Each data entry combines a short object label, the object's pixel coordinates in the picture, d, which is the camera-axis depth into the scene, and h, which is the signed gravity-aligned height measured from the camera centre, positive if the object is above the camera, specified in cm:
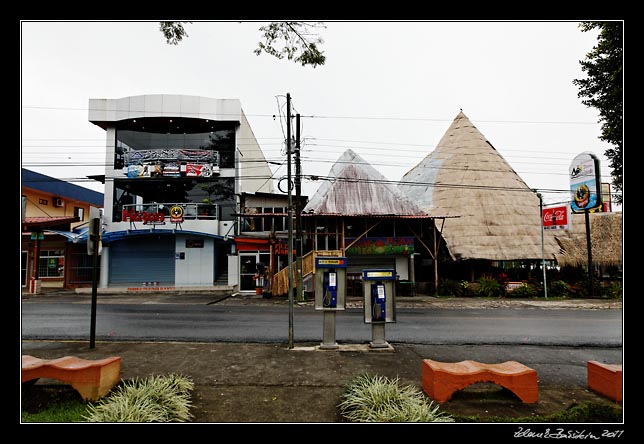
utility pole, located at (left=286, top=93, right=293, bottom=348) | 732 +117
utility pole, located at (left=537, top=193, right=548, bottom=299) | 1865 -251
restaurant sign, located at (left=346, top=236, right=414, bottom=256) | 1956 -37
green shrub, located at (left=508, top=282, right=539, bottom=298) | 1924 -293
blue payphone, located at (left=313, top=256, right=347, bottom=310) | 723 -94
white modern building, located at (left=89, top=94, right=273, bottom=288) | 2288 +365
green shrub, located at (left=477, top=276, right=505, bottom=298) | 1941 -278
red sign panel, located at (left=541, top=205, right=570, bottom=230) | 1903 +115
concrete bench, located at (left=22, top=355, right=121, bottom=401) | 445 -169
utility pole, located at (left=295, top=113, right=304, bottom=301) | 1599 +129
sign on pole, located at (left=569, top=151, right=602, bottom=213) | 1792 +290
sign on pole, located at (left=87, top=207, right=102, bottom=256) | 752 +23
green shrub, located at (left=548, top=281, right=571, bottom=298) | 1928 -283
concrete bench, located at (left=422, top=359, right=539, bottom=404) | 456 -184
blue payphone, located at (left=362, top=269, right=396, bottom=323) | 720 -118
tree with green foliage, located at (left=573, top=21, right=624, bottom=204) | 524 +284
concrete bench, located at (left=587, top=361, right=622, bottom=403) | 467 -196
